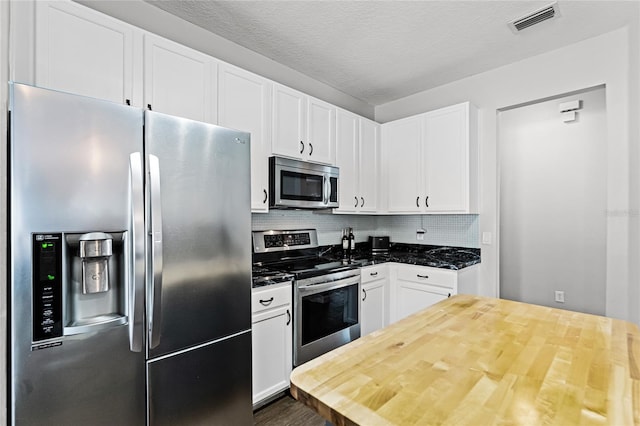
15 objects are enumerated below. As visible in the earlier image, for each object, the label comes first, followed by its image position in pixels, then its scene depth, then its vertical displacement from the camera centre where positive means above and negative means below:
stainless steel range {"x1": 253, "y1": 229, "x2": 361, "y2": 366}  2.34 -0.61
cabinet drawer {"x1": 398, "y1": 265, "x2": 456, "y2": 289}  2.71 -0.56
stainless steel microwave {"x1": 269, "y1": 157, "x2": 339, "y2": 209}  2.43 +0.25
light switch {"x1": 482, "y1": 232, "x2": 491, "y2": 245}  3.08 -0.24
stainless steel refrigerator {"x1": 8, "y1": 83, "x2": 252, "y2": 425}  1.16 -0.23
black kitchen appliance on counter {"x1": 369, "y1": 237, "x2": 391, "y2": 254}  3.71 -0.37
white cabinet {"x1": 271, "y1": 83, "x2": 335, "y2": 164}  2.51 +0.75
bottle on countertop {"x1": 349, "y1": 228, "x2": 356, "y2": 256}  3.53 -0.34
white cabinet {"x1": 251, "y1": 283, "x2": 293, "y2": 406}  2.07 -0.87
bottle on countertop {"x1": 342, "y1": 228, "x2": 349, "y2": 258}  3.48 -0.35
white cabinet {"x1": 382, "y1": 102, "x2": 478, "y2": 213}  2.95 +0.53
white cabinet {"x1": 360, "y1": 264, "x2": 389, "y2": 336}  2.86 -0.80
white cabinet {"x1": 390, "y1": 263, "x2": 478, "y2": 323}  2.72 -0.65
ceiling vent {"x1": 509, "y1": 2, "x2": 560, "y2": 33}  2.13 +1.39
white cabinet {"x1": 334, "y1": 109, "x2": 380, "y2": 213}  3.08 +0.54
